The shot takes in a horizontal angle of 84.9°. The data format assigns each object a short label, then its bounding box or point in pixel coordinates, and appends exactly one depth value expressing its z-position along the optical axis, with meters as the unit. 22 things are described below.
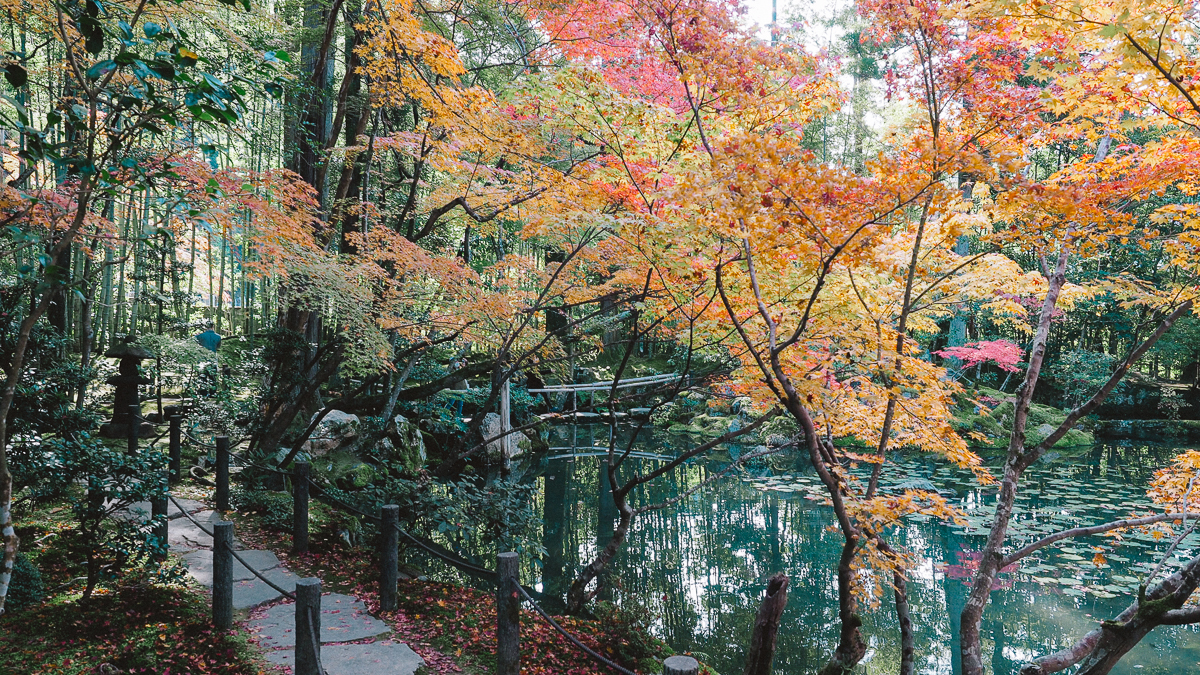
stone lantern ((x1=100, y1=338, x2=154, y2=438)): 9.16
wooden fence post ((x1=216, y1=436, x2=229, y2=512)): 6.78
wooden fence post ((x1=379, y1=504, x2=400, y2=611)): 4.77
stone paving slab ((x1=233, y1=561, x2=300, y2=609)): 4.75
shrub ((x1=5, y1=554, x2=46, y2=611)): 4.03
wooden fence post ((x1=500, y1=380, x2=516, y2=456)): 12.41
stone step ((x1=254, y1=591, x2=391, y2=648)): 4.25
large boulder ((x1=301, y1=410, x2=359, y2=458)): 9.70
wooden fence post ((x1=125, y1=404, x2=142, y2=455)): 6.20
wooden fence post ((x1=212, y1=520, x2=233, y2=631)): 4.18
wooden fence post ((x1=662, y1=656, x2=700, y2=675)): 2.62
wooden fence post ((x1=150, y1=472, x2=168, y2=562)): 4.18
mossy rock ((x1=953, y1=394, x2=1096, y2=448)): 16.33
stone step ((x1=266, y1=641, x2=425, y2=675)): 3.92
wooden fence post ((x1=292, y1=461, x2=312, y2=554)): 5.78
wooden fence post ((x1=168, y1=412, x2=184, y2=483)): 6.46
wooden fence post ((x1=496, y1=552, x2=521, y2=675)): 3.71
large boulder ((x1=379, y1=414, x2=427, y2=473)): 10.08
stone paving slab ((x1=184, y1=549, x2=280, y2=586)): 5.20
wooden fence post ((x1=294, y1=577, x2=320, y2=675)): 3.11
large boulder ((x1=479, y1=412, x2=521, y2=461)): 12.95
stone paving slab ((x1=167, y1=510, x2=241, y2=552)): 5.86
